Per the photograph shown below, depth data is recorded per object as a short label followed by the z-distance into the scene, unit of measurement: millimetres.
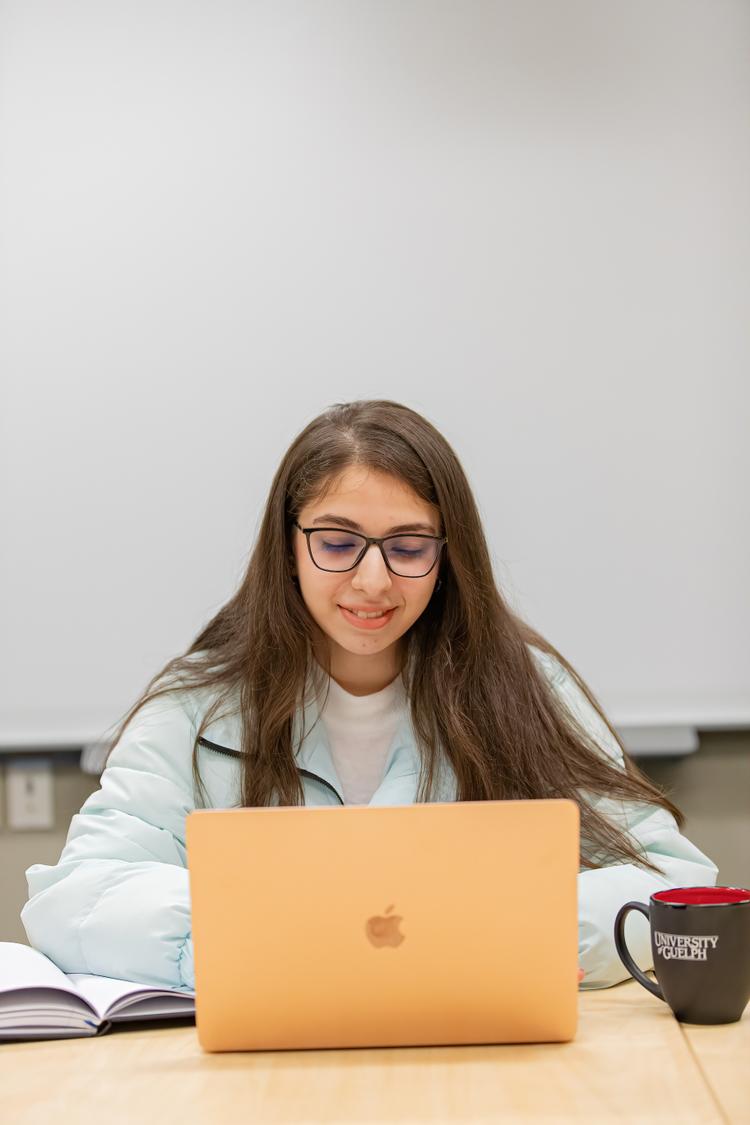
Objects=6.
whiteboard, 2385
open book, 1039
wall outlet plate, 2385
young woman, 1540
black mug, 976
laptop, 913
